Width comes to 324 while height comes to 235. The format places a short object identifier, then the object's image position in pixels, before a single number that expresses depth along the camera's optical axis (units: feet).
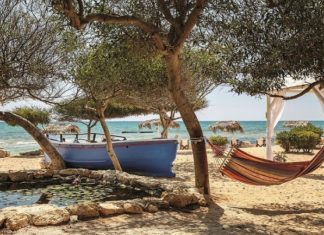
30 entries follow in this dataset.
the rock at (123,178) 28.88
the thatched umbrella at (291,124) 154.61
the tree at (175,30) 21.29
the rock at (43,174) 32.81
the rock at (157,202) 20.25
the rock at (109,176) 30.33
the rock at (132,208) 19.04
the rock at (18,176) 32.30
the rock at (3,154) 70.90
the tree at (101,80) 29.64
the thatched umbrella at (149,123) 113.21
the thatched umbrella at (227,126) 112.98
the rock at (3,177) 32.12
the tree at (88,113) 88.69
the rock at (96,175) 31.55
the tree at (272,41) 17.51
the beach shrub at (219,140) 85.56
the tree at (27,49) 27.20
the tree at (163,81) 34.81
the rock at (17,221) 16.07
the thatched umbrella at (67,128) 89.85
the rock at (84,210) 17.89
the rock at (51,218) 16.60
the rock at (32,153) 74.90
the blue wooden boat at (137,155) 39.86
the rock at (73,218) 17.41
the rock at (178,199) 20.95
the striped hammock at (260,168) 21.89
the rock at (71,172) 33.39
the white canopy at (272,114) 42.39
